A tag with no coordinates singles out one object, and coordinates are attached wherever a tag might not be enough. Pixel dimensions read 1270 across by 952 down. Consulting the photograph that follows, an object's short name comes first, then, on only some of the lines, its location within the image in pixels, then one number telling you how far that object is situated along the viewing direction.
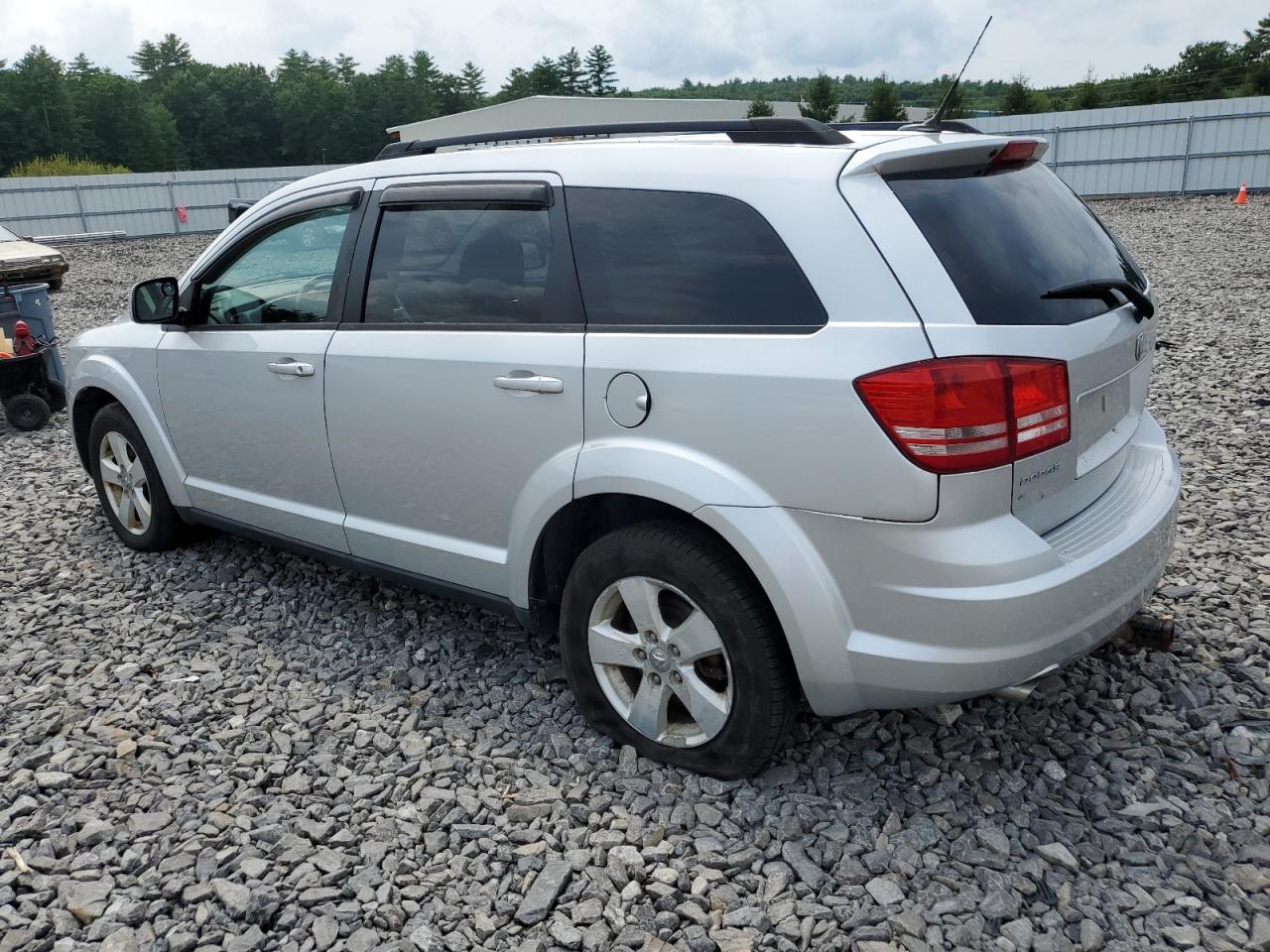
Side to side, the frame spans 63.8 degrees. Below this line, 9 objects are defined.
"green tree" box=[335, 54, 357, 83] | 118.12
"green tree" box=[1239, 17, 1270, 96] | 71.51
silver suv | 2.51
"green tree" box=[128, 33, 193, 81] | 110.50
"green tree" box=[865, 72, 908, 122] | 41.09
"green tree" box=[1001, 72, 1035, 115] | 45.94
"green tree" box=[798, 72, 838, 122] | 48.36
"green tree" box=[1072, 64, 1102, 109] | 54.19
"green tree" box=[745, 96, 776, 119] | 39.13
